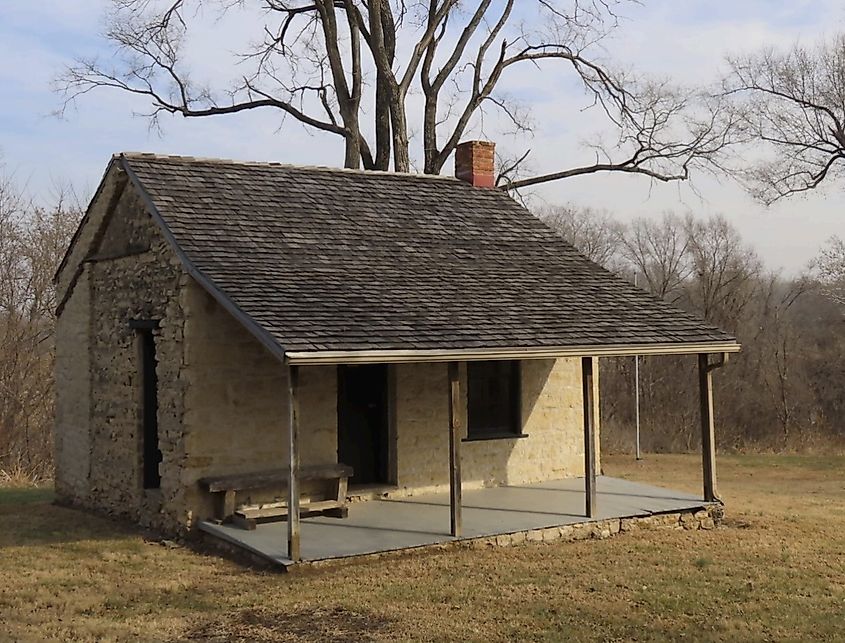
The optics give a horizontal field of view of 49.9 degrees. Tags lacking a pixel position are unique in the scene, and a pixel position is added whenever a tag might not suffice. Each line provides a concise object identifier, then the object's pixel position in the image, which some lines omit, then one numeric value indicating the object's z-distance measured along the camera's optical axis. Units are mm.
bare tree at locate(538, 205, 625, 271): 39538
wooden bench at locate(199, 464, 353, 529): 10047
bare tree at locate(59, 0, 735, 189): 22906
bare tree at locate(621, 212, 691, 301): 36312
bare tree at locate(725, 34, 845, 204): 25031
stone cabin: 9797
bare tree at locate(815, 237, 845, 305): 30875
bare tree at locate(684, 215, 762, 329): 33062
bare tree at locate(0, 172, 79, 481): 20062
